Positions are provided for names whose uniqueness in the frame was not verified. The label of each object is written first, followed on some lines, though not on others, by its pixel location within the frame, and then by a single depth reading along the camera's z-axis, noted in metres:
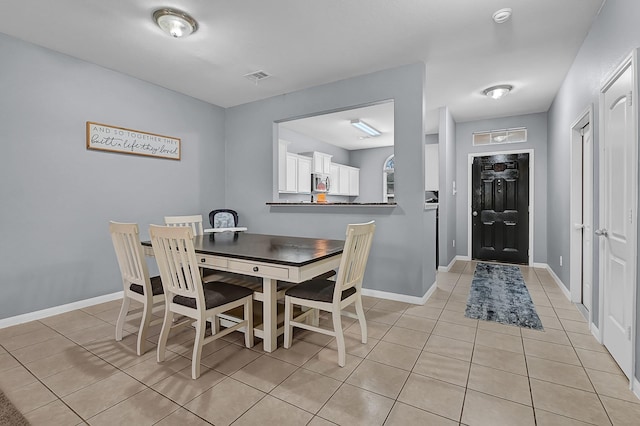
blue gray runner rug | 3.01
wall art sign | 3.44
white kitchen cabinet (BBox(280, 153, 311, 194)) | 5.96
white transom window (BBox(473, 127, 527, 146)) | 5.51
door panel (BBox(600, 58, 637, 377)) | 1.87
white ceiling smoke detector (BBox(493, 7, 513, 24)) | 2.51
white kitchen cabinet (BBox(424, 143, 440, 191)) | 6.87
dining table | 2.02
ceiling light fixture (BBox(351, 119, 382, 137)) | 5.74
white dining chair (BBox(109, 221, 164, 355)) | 2.27
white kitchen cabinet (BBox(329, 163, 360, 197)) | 7.49
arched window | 8.12
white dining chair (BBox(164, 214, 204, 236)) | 3.33
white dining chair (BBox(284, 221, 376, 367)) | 2.13
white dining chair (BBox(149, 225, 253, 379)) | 1.97
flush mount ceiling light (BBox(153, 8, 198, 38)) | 2.50
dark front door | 5.54
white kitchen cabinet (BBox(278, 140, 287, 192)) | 5.68
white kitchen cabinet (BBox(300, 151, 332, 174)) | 6.63
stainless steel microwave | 6.61
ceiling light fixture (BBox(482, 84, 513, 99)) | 4.16
